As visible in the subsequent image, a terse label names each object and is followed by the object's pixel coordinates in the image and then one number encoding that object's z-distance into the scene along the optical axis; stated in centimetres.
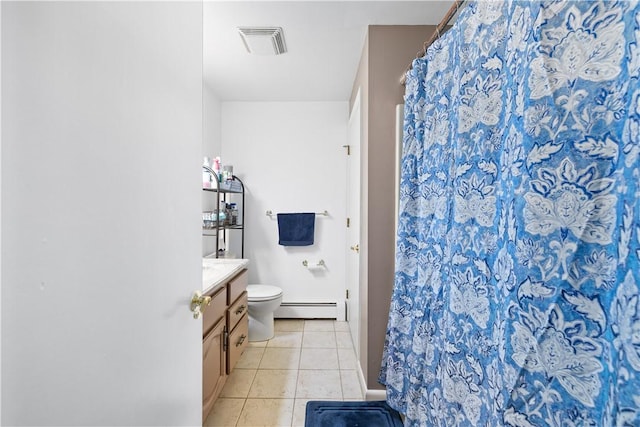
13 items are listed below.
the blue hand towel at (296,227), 301
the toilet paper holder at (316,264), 309
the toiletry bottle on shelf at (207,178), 245
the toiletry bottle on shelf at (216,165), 255
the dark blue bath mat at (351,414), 160
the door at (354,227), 221
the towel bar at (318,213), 310
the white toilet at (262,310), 249
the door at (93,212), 38
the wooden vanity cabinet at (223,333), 150
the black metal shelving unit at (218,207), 244
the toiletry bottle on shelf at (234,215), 289
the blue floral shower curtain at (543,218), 57
